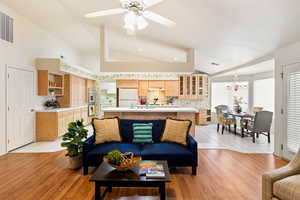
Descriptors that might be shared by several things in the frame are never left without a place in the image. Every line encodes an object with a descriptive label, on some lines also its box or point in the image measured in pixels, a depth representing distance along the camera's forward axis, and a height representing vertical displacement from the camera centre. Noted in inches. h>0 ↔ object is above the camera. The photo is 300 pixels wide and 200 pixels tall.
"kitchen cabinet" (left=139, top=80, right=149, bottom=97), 335.3 +20.8
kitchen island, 192.4 -15.9
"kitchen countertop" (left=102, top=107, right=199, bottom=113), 190.6 -12.2
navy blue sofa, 117.7 -35.4
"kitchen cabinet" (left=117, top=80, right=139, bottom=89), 333.4 +27.1
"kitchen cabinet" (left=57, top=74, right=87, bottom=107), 251.6 +9.7
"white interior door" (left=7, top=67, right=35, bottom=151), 171.9 -10.0
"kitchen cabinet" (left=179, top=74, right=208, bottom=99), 337.4 +24.1
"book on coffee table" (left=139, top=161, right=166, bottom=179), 83.4 -35.3
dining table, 229.1 -21.9
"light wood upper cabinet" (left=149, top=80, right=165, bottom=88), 337.1 +27.6
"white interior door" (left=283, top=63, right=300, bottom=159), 137.5 -8.2
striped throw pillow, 137.1 -26.6
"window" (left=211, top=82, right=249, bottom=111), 312.0 +9.4
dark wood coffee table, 78.9 -36.2
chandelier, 301.2 +26.1
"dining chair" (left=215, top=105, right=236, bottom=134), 249.1 -26.9
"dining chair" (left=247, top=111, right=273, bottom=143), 205.5 -26.6
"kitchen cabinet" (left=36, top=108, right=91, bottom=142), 209.9 -32.6
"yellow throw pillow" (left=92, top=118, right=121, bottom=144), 132.5 -24.2
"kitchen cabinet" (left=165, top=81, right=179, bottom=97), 336.2 +20.1
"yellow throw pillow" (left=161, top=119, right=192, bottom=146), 132.7 -24.8
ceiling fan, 93.4 +48.3
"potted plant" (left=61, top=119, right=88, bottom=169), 128.3 -31.6
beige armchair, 68.2 -33.7
